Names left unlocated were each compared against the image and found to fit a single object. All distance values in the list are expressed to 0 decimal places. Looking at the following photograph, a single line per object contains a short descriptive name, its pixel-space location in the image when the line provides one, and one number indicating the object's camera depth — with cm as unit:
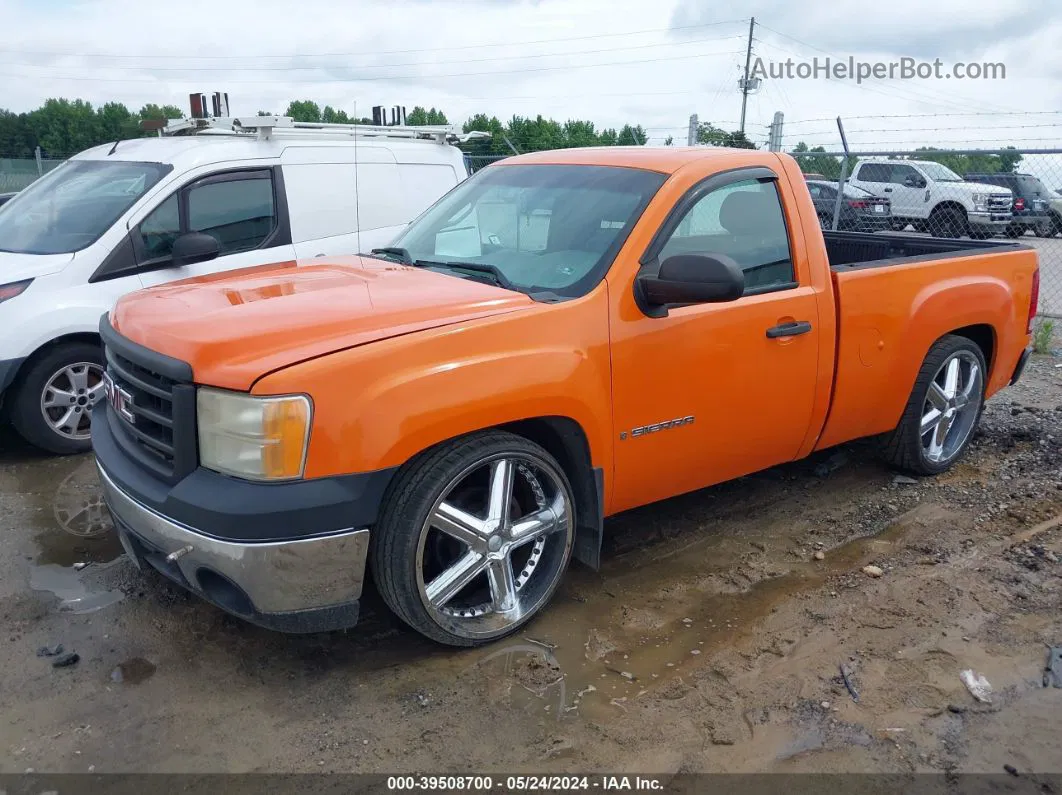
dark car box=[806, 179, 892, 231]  1379
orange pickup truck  287
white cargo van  542
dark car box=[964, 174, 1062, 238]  1756
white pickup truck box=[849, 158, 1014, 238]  1669
